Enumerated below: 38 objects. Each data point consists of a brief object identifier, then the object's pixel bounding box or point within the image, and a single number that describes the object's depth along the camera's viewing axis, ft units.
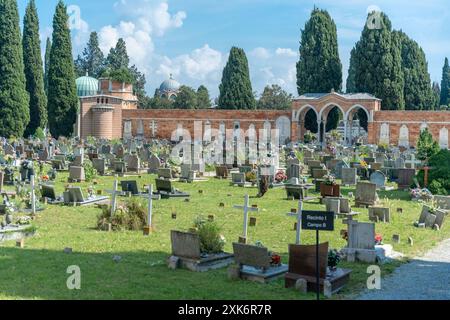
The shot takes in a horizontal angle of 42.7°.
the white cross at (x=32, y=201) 48.83
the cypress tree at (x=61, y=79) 152.15
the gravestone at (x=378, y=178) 74.43
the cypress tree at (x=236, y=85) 191.72
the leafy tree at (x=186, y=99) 228.16
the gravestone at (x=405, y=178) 73.90
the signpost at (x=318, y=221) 26.96
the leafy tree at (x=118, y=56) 292.81
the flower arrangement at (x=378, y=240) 37.17
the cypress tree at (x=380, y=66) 168.76
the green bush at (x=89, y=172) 75.31
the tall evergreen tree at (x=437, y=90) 264.07
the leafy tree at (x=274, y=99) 244.91
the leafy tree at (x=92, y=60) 297.53
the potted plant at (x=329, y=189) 59.90
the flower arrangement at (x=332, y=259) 29.35
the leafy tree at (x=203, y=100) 236.22
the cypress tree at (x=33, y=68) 155.33
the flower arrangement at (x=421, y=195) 63.67
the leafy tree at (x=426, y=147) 75.85
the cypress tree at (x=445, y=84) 266.16
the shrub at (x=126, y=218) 43.98
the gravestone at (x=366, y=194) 57.21
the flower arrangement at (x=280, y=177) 75.93
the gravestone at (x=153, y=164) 89.35
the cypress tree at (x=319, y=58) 178.50
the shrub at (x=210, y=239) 33.99
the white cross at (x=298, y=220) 33.55
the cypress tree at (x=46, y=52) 220.02
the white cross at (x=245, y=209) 39.09
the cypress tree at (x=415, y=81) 188.55
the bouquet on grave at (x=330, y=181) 60.44
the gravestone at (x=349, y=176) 74.90
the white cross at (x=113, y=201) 44.88
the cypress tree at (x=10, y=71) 139.74
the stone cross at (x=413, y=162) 85.54
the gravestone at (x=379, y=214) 49.90
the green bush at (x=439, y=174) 67.92
